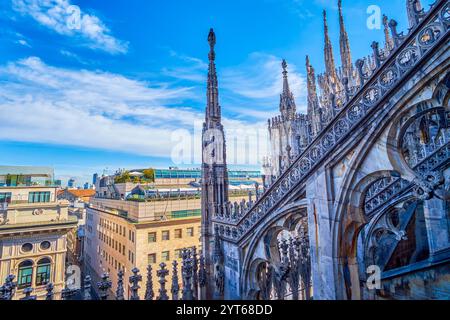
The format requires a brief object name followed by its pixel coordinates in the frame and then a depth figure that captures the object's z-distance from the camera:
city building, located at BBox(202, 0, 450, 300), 5.65
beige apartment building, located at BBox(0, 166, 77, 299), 22.34
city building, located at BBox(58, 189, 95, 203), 56.74
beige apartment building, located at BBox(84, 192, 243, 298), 31.36
